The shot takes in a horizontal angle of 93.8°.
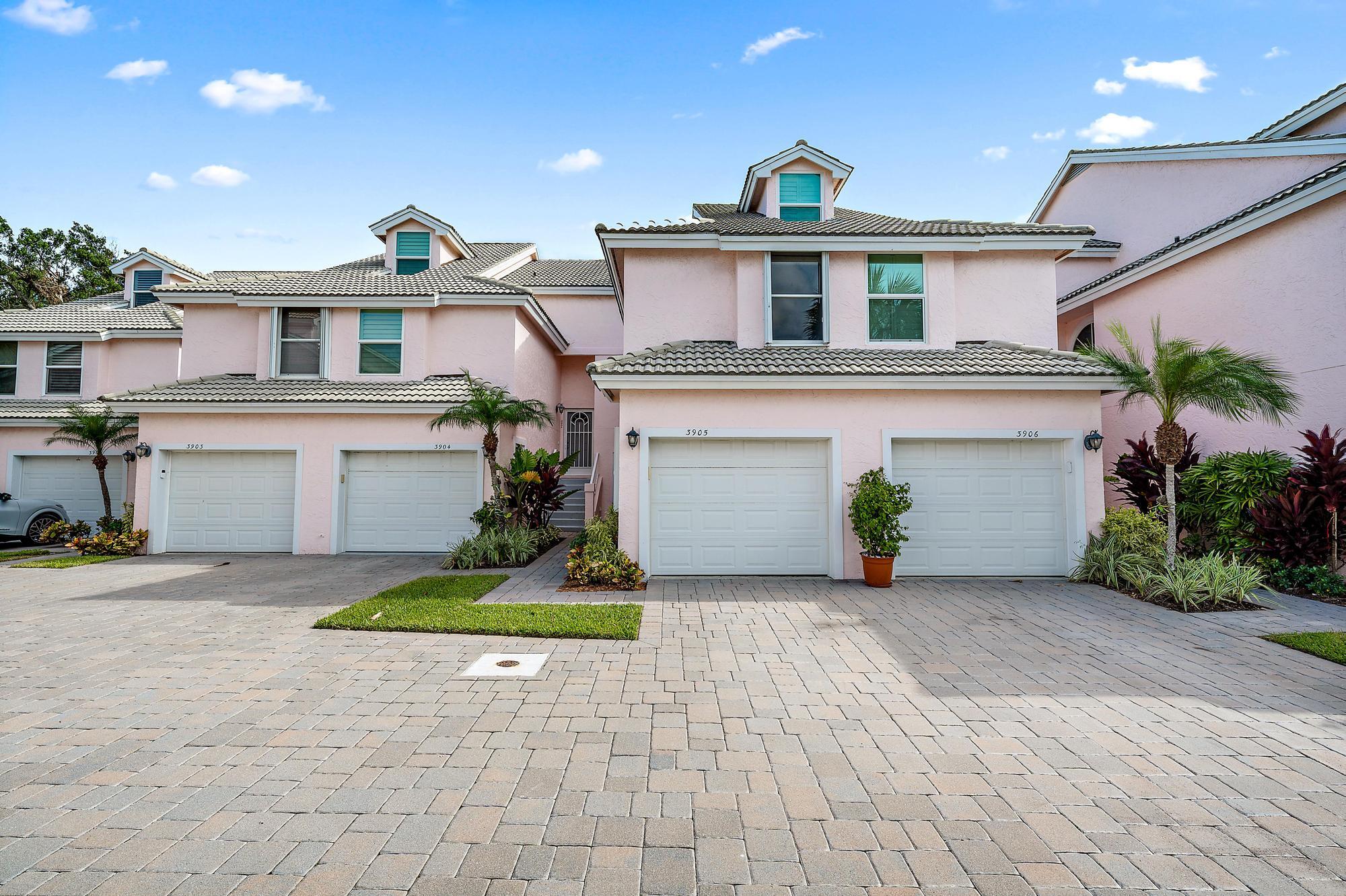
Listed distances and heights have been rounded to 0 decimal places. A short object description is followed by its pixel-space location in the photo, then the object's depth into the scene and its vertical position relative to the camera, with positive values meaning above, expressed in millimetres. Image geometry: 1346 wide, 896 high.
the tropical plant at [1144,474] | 10914 +108
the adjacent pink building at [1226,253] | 9641 +4184
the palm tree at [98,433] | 14336 +996
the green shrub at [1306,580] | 8312 -1352
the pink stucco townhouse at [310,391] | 12969 +1895
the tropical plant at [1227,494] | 9180 -206
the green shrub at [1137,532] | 9414 -793
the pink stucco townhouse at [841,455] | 9828 +377
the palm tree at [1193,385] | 8281 +1283
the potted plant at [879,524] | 9164 -670
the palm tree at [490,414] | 12016 +1223
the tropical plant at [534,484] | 12516 -136
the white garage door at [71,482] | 16109 -193
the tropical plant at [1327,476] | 8344 +57
